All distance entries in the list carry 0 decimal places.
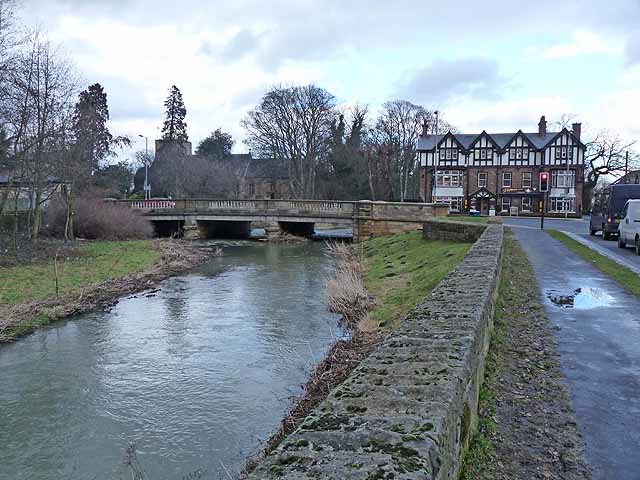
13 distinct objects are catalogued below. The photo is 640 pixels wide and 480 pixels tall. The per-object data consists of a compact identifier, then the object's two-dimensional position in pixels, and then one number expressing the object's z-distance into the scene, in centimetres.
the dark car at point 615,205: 2352
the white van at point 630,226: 1841
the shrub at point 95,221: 2891
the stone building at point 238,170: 6131
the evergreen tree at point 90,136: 2455
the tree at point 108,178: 3338
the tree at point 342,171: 6531
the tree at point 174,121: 7050
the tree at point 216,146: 8144
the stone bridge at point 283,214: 3547
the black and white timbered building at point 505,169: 6184
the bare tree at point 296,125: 5844
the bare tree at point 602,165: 6775
